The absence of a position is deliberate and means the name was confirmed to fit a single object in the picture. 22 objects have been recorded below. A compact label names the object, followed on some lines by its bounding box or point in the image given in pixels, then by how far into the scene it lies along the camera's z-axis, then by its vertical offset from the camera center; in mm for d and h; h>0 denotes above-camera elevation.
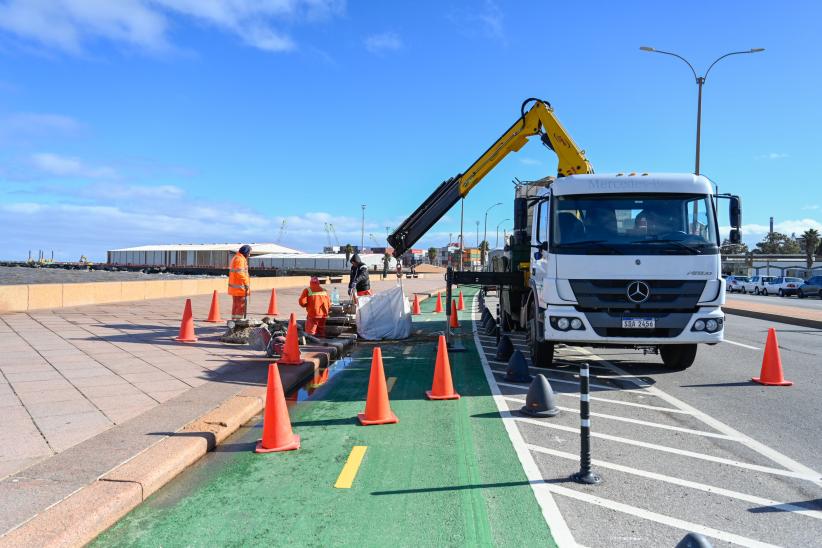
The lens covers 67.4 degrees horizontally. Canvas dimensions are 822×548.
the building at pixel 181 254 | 147500 +2697
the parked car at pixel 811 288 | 40281 -911
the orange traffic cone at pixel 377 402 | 6629 -1457
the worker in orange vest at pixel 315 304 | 12688 -774
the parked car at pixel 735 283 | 52509 -887
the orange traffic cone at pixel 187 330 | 12086 -1287
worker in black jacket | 14359 -275
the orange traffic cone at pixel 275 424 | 5727 -1481
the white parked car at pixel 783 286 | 43188 -892
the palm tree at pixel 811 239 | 87750 +5081
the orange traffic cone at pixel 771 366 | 8883 -1363
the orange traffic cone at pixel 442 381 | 7820 -1455
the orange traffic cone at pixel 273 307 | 18016 -1233
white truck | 8297 +125
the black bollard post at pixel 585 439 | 4680 -1299
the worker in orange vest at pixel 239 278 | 12633 -258
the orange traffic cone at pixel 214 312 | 16003 -1232
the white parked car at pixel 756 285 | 47750 -942
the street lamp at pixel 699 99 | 24994 +7186
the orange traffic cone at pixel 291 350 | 9695 -1330
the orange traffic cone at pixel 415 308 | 22906 -1544
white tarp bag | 13780 -1109
